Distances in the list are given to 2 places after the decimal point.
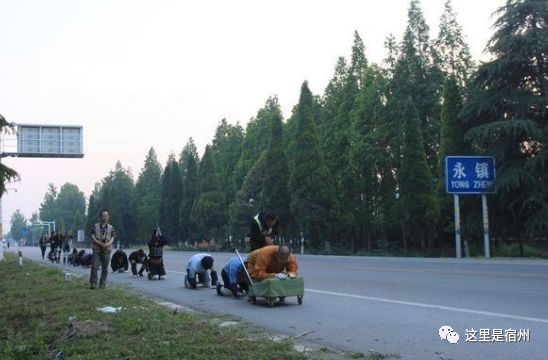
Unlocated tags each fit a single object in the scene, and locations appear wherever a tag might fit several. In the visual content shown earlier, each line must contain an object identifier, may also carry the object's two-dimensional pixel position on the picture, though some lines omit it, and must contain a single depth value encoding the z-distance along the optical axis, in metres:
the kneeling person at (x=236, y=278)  12.71
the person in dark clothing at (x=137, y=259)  21.45
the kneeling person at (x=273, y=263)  11.30
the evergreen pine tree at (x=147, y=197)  101.00
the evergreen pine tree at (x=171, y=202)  85.50
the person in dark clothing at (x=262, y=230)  12.38
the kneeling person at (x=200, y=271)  15.07
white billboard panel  39.72
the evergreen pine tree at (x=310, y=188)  47.38
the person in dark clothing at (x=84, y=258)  26.98
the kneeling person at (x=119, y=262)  23.69
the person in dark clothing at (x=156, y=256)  19.22
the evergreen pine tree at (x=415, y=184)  39.06
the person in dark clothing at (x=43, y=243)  39.43
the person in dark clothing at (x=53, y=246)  33.34
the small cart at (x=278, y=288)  11.21
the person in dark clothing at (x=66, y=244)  32.91
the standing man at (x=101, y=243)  14.73
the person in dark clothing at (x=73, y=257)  29.27
